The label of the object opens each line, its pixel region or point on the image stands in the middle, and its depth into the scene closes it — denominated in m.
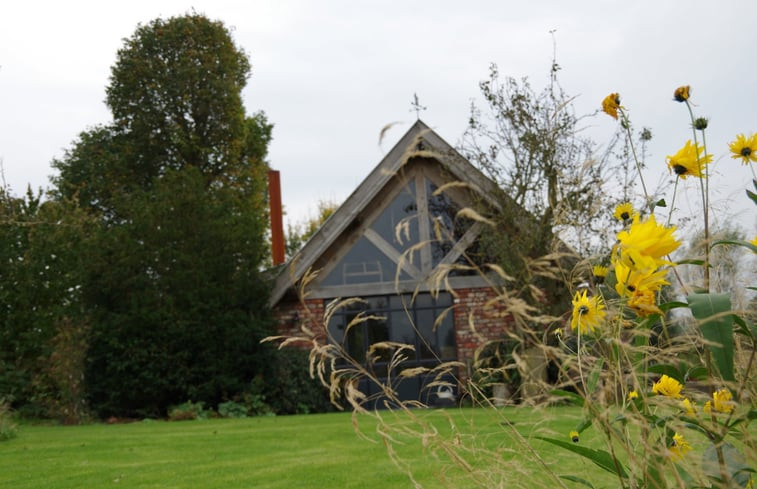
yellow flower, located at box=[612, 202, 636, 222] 2.33
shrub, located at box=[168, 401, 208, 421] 12.47
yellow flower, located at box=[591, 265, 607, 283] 2.14
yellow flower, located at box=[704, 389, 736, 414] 1.79
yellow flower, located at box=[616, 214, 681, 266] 1.67
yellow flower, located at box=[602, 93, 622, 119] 2.44
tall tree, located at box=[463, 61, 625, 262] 12.99
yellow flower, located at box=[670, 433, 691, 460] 1.89
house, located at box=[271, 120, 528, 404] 13.70
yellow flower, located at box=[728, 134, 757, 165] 2.36
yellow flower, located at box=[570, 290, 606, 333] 1.86
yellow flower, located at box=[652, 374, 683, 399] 2.16
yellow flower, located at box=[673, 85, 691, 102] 2.33
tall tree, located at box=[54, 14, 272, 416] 12.98
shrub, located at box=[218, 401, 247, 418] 12.66
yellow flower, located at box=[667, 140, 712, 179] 2.20
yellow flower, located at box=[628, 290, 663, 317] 1.68
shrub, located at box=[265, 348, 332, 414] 13.08
